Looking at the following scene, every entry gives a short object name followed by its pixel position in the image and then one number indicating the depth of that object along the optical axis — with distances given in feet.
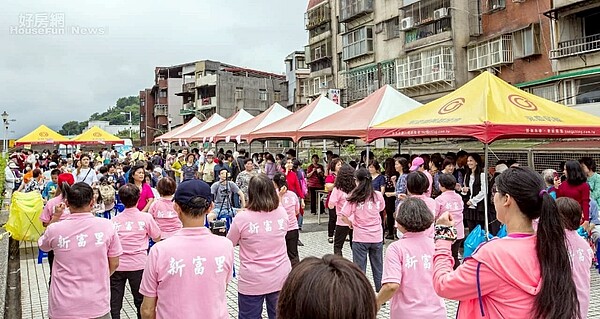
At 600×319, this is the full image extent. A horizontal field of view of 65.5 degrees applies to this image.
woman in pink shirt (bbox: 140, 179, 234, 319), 8.70
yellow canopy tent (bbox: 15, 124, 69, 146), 78.64
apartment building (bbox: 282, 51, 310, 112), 144.15
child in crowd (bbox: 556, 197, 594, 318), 7.85
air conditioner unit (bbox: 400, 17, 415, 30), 85.61
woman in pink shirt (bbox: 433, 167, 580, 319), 6.35
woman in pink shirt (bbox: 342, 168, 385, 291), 17.95
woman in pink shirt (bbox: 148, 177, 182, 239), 17.52
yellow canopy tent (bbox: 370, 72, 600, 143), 24.06
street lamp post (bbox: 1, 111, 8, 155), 92.46
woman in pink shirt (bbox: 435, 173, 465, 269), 19.67
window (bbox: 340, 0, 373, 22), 97.66
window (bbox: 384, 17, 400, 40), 92.68
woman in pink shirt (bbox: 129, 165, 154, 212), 21.77
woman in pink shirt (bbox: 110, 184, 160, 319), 14.24
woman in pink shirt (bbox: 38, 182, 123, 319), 11.02
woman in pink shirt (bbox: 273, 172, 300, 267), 19.20
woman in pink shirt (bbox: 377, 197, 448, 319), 10.21
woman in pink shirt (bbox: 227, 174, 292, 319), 12.50
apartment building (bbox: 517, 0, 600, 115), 58.03
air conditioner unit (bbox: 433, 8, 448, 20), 78.54
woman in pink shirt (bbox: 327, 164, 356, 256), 21.21
